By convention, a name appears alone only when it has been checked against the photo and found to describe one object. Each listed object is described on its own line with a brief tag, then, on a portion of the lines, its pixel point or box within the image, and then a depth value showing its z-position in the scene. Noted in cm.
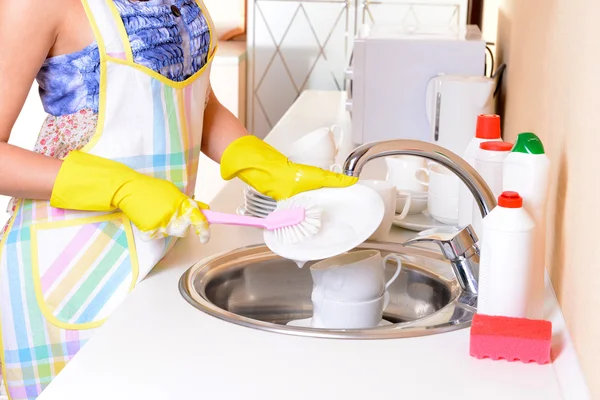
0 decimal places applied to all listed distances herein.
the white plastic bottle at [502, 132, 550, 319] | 250
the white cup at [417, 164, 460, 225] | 327
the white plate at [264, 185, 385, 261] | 273
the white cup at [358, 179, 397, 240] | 313
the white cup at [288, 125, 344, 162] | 342
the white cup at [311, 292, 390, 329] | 275
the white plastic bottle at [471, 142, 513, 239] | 287
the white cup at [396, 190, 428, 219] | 338
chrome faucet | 263
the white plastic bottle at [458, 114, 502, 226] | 300
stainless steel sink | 292
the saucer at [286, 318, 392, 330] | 296
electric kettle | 409
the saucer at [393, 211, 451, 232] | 327
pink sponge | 238
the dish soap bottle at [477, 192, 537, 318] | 244
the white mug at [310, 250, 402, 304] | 275
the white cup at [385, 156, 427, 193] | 349
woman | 269
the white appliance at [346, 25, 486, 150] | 430
